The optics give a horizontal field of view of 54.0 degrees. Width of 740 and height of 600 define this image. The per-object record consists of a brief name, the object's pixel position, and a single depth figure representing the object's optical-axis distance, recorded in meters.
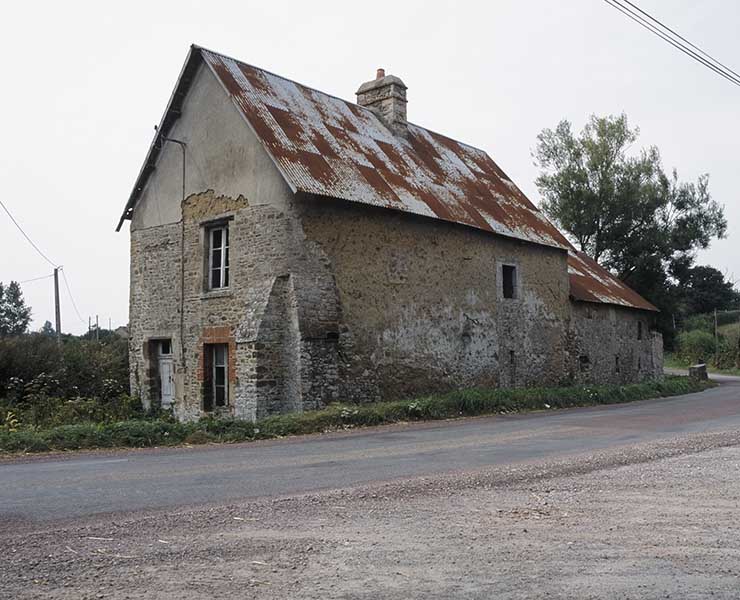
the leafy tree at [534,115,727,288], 37.03
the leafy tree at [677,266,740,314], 68.12
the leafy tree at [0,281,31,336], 80.28
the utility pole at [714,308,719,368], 47.81
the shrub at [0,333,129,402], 18.97
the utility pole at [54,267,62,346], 33.07
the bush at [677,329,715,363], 49.66
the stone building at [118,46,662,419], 15.83
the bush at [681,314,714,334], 59.72
